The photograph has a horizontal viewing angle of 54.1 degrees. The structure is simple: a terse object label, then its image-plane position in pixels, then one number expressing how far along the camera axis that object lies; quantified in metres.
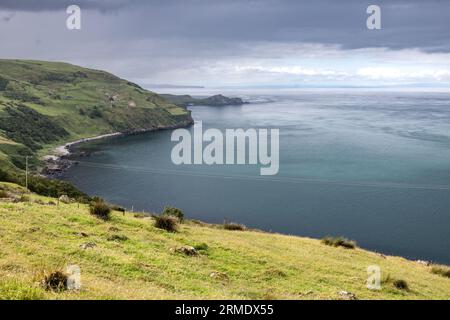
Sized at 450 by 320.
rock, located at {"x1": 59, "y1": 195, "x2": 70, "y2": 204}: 43.34
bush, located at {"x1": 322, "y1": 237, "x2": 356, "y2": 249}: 43.88
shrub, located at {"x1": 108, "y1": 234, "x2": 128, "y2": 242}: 29.91
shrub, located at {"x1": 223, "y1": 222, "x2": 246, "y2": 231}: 48.78
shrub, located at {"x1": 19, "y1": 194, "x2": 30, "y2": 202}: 39.92
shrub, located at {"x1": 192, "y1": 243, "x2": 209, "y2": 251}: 31.55
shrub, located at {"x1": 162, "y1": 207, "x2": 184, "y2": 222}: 55.25
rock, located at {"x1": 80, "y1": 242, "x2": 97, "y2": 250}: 25.80
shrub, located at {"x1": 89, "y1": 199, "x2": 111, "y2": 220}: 35.50
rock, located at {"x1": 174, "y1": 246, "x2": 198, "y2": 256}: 29.72
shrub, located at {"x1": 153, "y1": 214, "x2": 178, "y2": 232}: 36.03
